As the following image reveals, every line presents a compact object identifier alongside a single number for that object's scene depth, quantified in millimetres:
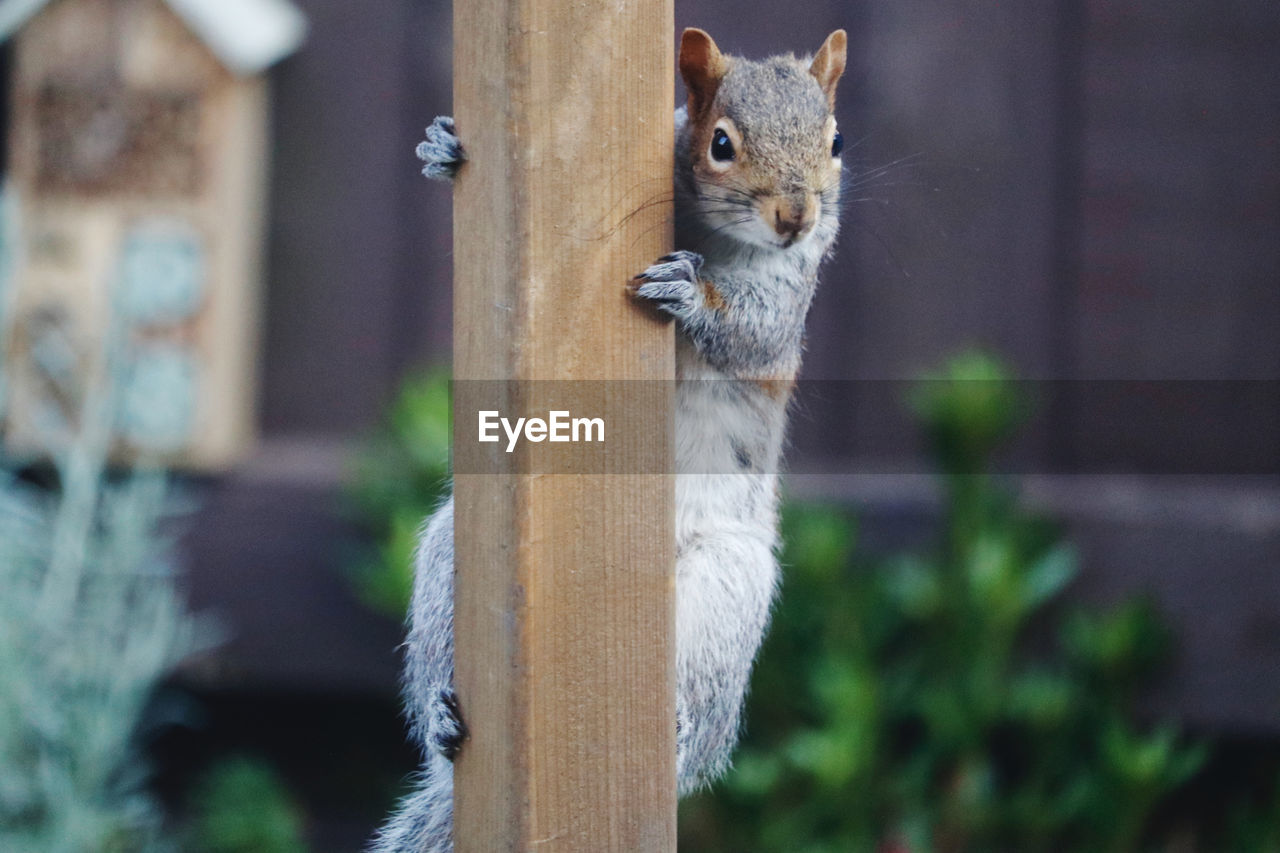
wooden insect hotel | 4817
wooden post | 3649
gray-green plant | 4099
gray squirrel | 3715
